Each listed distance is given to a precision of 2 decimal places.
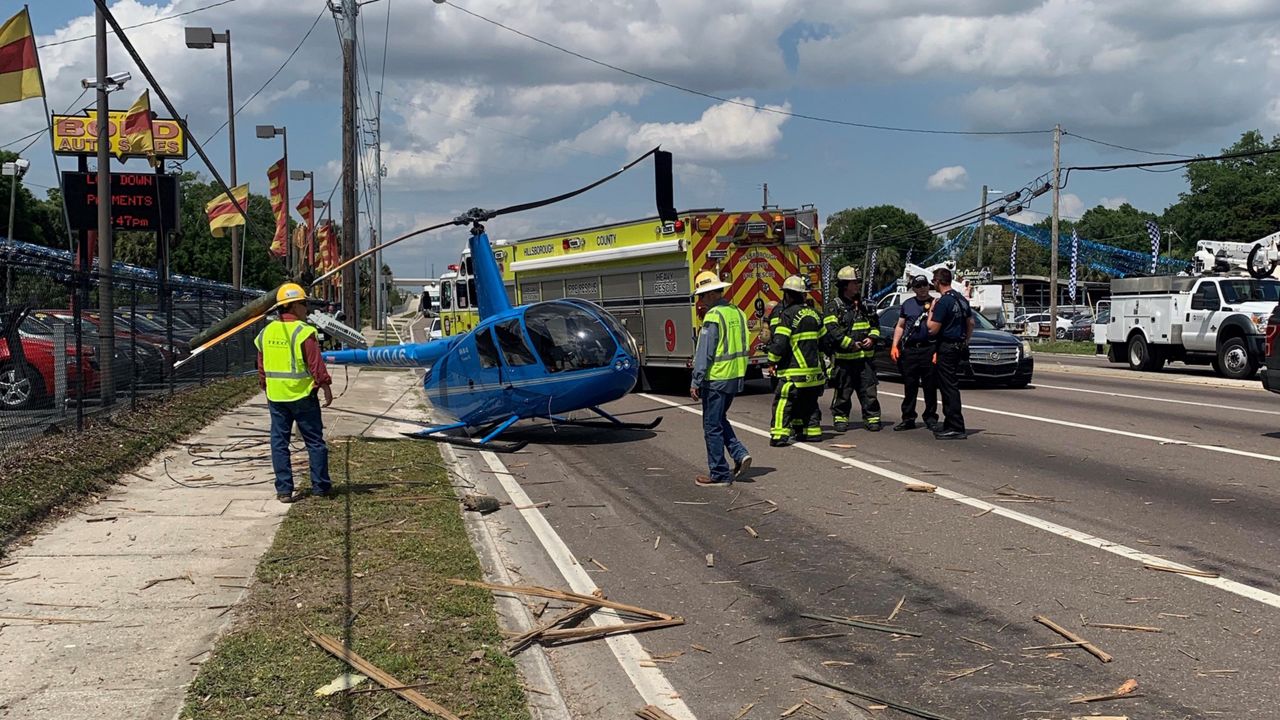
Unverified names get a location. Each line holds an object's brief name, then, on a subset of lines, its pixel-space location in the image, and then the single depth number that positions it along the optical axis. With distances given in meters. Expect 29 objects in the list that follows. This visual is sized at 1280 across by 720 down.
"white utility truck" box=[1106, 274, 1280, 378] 22.50
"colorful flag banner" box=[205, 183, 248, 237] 25.58
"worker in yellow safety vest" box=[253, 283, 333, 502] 9.20
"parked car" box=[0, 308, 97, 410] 10.75
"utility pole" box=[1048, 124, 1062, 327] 41.28
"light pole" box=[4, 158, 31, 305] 36.97
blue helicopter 12.55
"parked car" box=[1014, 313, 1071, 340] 53.38
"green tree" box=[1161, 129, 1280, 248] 89.69
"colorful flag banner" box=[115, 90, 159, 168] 21.72
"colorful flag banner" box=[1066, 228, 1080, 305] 53.19
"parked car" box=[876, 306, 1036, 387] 19.45
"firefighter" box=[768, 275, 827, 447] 11.73
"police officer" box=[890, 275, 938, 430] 12.64
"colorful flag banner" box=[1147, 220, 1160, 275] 56.44
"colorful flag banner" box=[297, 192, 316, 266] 36.73
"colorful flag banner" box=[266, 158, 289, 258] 26.66
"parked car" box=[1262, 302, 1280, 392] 12.94
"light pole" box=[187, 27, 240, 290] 23.95
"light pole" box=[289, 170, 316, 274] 49.75
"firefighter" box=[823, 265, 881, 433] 13.27
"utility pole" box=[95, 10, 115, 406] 12.54
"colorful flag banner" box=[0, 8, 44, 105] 11.11
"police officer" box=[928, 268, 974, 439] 12.41
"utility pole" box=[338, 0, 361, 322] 27.05
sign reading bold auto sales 32.34
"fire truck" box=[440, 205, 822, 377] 18.56
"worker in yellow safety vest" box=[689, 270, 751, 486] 9.91
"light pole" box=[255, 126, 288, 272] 37.72
